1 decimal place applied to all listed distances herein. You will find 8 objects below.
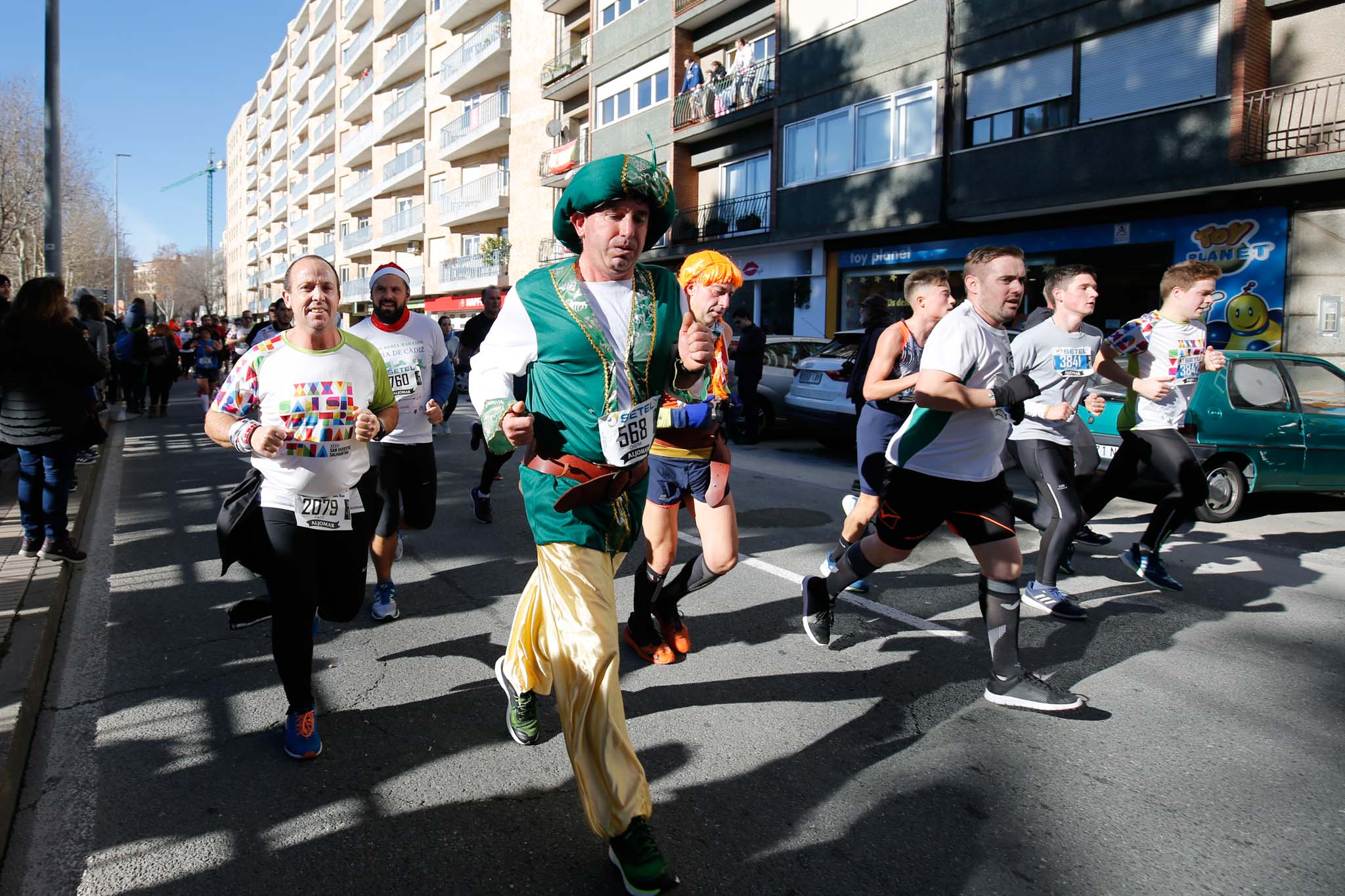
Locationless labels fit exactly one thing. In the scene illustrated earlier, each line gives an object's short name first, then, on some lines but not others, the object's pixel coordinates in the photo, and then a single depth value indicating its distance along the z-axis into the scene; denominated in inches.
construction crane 6392.7
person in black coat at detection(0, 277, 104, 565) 231.9
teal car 329.1
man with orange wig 167.6
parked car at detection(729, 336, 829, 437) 555.8
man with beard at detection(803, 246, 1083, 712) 148.8
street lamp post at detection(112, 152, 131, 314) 2480.3
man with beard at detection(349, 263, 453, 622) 196.1
